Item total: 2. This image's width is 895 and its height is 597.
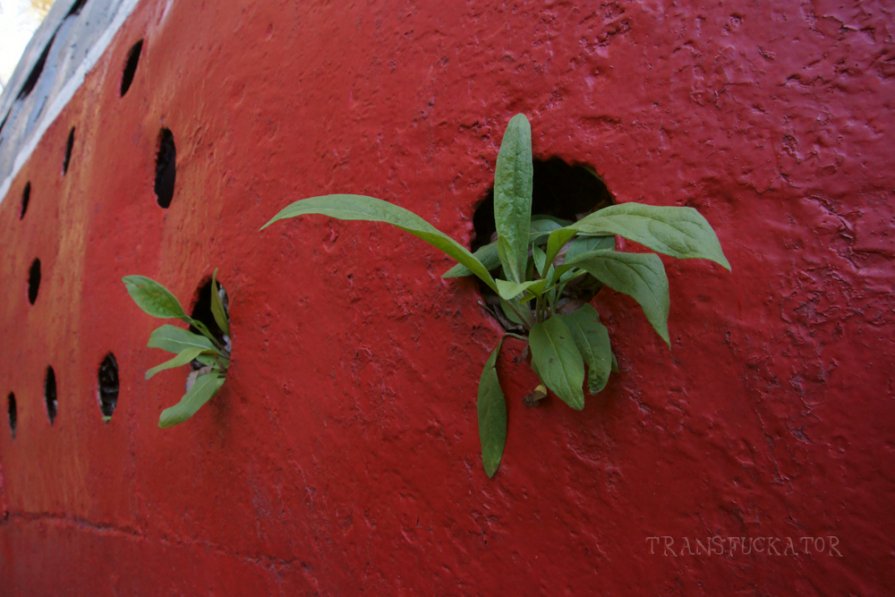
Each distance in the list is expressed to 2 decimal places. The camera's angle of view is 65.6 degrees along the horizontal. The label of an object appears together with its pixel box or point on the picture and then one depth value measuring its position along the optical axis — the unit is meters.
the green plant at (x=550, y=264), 0.29
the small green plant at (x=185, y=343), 0.51
